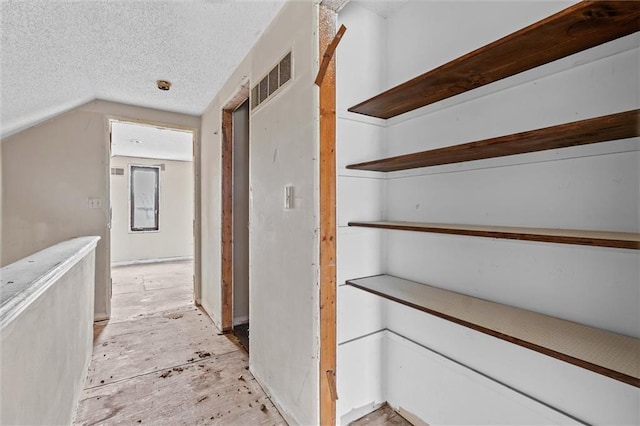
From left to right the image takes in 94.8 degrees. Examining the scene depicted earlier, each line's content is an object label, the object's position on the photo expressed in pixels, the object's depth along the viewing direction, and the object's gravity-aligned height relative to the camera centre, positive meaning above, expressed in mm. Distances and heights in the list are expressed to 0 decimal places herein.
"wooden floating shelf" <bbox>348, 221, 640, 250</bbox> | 742 -70
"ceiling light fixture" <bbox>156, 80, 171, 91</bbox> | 2708 +1204
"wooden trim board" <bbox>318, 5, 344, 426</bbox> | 1477 -30
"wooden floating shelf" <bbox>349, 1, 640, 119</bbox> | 779 +533
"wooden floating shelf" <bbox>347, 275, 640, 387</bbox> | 775 -396
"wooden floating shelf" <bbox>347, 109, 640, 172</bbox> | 779 +231
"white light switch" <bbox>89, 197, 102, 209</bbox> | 3189 +109
